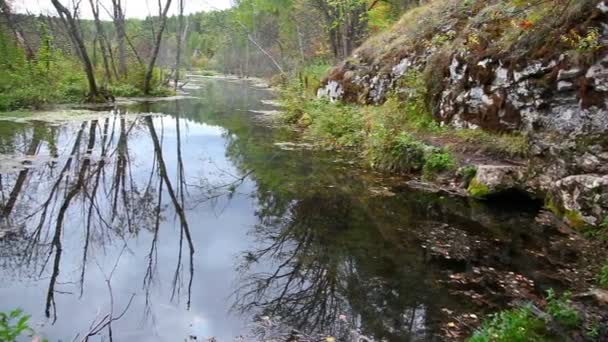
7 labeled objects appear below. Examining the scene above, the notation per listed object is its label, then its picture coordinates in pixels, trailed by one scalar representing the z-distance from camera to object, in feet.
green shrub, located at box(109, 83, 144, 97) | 78.12
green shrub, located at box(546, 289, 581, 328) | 11.73
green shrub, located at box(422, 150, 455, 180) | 30.04
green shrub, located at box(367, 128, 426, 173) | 32.58
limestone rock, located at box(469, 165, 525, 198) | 26.66
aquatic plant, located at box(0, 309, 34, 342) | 7.49
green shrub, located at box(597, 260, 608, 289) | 14.71
